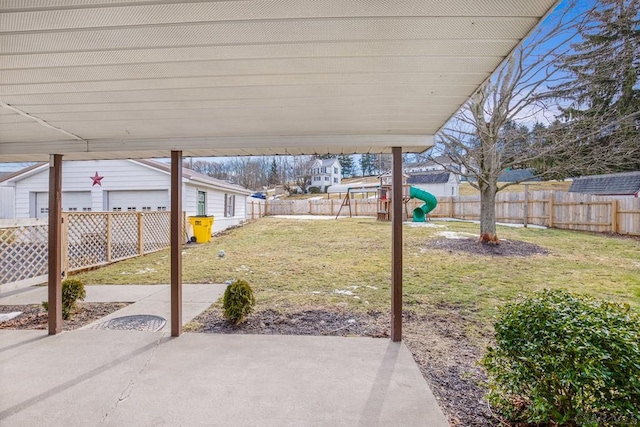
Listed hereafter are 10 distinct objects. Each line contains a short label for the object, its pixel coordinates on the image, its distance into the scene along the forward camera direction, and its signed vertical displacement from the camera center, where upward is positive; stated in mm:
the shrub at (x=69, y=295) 4004 -1066
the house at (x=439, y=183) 29734 +2701
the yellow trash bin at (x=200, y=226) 11234 -538
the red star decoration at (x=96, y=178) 10867 +1107
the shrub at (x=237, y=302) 3781 -1079
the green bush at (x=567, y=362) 1528 -784
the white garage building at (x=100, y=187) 10812 +808
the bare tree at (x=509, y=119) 7277 +2344
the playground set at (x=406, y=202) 16578 +520
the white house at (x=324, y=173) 43281 +5235
